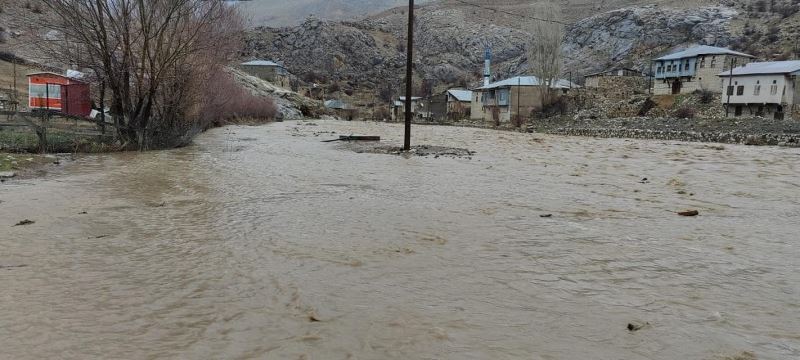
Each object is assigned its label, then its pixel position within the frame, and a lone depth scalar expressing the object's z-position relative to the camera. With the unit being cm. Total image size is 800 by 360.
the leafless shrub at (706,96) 5288
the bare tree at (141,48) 1648
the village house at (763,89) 4521
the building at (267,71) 8875
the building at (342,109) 7984
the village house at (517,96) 6344
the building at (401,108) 8506
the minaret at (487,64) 9181
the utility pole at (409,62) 1881
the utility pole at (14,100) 2690
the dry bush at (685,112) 4586
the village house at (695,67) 5834
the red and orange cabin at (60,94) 2202
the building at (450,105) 7783
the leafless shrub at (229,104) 2652
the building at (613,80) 6844
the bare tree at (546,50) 6285
